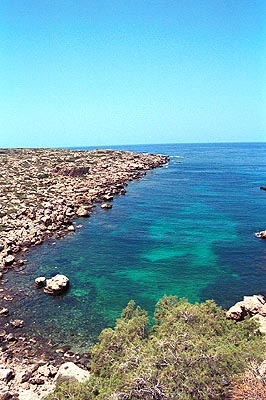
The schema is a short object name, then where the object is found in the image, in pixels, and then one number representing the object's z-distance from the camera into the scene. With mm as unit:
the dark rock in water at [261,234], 37756
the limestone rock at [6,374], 16641
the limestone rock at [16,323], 21427
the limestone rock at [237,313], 21422
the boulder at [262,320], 18988
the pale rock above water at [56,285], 25766
